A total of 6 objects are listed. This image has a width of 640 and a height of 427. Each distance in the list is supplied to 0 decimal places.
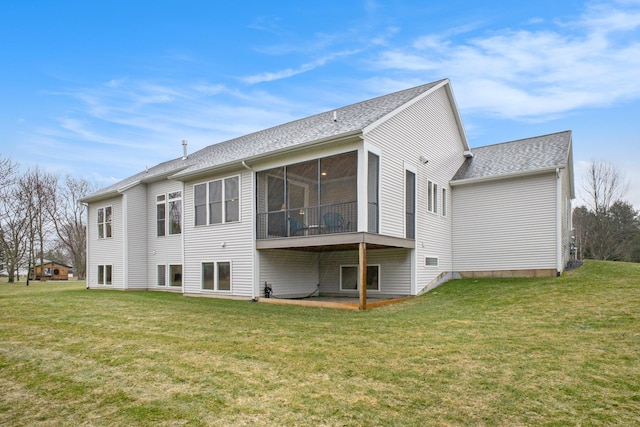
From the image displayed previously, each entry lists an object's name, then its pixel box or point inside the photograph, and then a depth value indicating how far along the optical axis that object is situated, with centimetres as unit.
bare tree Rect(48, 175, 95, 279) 3866
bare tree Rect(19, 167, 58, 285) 3125
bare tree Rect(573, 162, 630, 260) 2920
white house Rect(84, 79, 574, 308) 1148
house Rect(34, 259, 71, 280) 4342
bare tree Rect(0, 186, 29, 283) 2912
